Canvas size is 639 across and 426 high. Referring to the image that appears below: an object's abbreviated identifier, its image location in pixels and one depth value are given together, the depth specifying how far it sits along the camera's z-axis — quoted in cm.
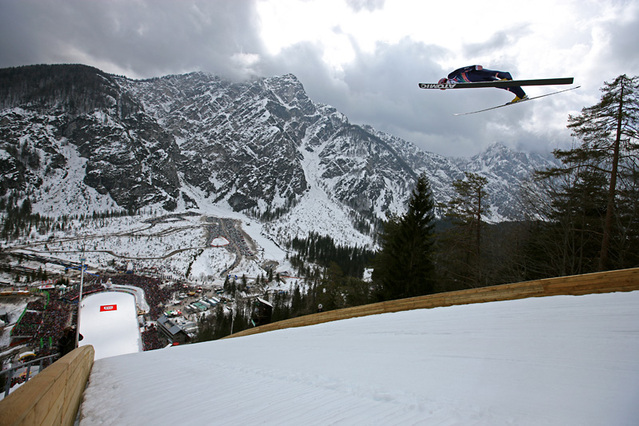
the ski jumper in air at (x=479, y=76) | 821
